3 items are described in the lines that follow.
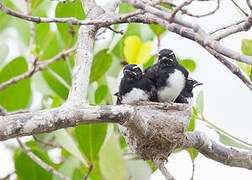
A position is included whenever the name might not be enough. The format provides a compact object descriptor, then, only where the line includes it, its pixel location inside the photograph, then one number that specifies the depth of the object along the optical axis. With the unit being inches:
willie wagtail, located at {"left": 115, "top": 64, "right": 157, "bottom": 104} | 310.5
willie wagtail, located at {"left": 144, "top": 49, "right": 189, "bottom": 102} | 303.9
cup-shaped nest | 281.7
